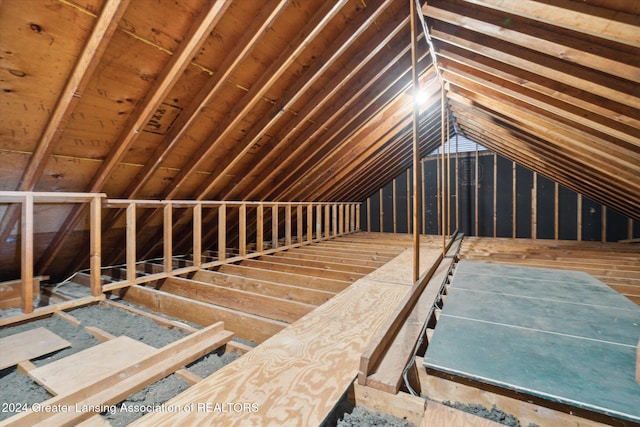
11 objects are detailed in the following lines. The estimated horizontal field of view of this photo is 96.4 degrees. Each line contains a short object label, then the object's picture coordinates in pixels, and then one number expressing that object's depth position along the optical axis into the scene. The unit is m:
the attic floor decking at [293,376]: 1.03
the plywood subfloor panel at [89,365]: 1.47
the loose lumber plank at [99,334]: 1.96
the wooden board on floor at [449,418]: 1.00
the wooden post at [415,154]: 2.06
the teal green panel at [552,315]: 1.47
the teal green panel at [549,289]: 1.92
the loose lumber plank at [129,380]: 1.15
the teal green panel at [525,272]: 2.47
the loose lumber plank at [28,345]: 1.75
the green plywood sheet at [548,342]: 1.06
